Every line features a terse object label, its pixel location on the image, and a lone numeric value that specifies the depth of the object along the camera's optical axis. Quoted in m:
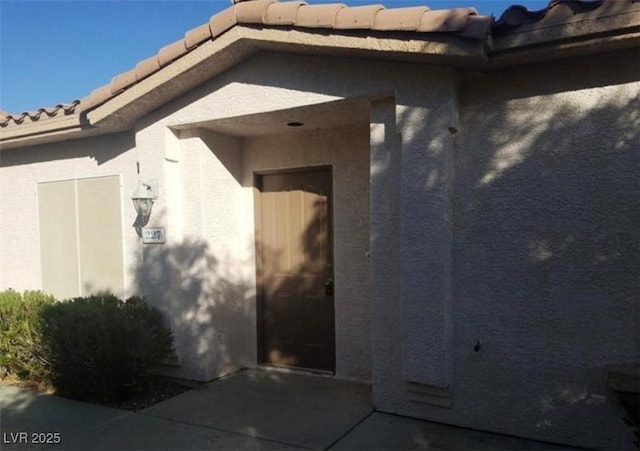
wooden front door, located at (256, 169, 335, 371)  6.32
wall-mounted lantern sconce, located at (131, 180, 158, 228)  6.12
